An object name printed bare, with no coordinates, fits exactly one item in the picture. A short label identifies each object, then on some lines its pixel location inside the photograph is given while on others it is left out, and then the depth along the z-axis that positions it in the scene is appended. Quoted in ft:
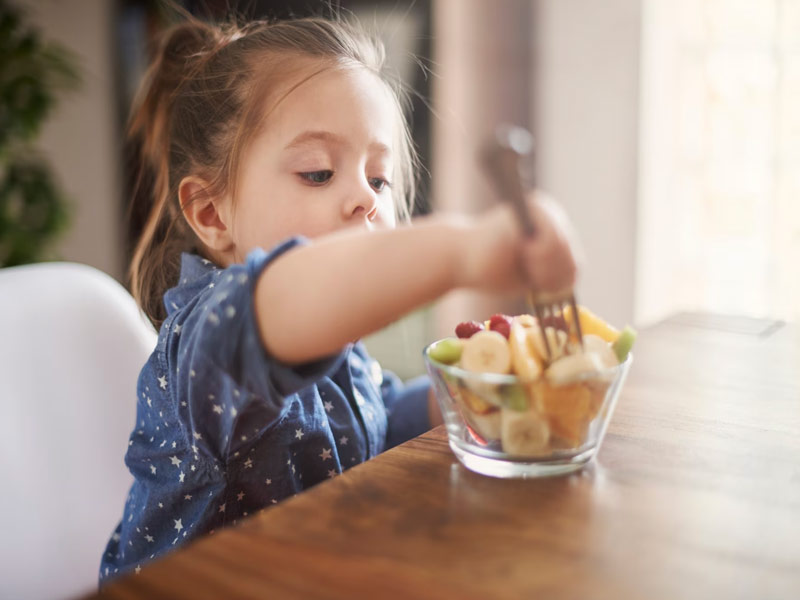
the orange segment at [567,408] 1.68
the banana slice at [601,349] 1.81
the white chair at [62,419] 2.96
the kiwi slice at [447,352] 1.88
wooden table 1.29
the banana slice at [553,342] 1.76
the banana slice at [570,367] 1.66
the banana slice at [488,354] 1.73
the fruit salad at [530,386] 1.67
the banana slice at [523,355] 1.68
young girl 1.66
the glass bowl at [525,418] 1.69
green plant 9.44
